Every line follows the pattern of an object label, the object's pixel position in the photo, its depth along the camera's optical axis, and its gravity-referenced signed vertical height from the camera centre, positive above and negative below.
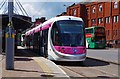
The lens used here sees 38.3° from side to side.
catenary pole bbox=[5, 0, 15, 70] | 8.39 -0.33
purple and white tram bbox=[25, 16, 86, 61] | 11.40 +0.13
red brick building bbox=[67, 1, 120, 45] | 39.79 +6.76
